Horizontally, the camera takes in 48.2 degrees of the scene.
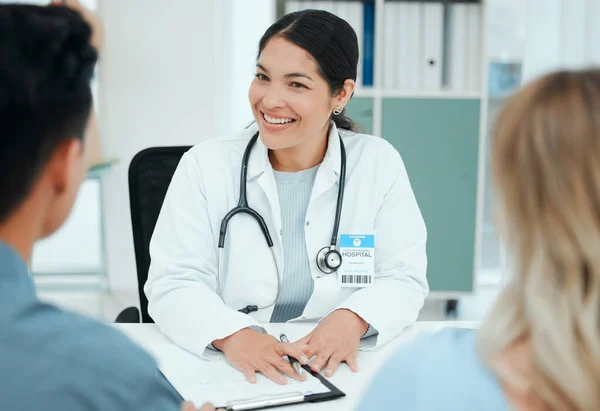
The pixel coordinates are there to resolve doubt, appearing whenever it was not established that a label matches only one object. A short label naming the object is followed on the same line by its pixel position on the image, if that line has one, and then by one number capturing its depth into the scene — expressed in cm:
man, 59
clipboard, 103
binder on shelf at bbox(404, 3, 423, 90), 296
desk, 109
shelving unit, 302
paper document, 108
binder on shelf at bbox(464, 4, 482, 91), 296
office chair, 170
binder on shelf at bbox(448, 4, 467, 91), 296
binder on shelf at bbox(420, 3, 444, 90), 294
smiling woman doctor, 152
